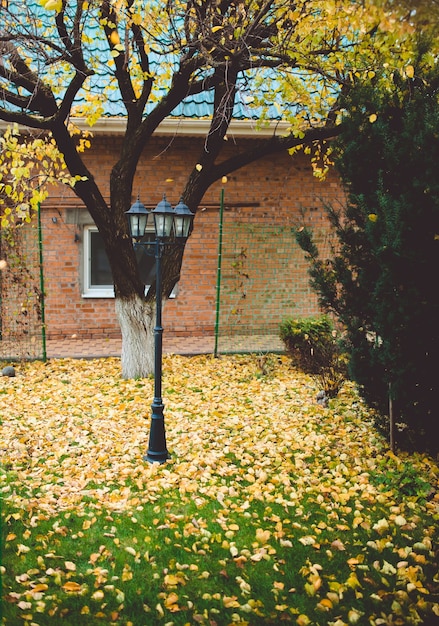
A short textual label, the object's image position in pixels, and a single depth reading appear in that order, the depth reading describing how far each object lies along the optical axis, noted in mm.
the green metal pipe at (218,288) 9005
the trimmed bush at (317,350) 6973
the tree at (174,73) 6051
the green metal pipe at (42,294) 8516
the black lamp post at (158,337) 5148
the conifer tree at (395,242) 4277
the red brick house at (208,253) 10023
